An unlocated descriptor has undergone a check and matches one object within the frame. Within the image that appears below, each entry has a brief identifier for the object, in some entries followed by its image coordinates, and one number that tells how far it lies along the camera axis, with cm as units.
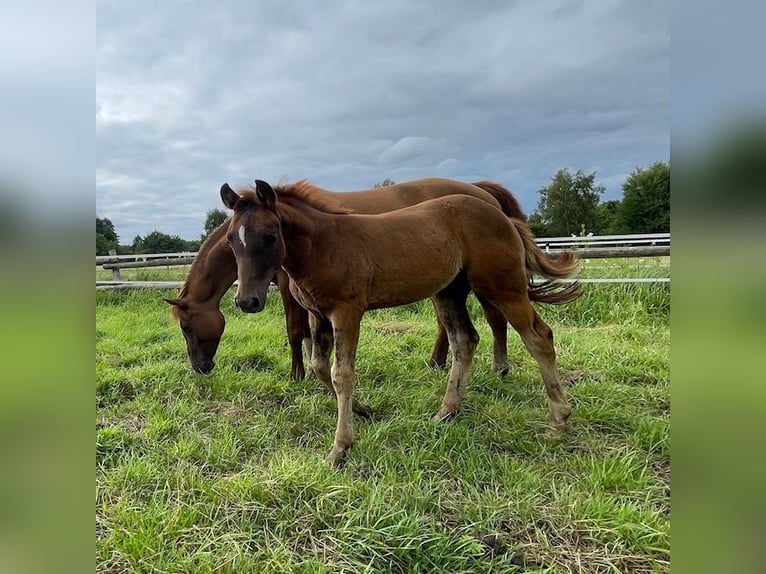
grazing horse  432
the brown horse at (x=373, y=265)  271
